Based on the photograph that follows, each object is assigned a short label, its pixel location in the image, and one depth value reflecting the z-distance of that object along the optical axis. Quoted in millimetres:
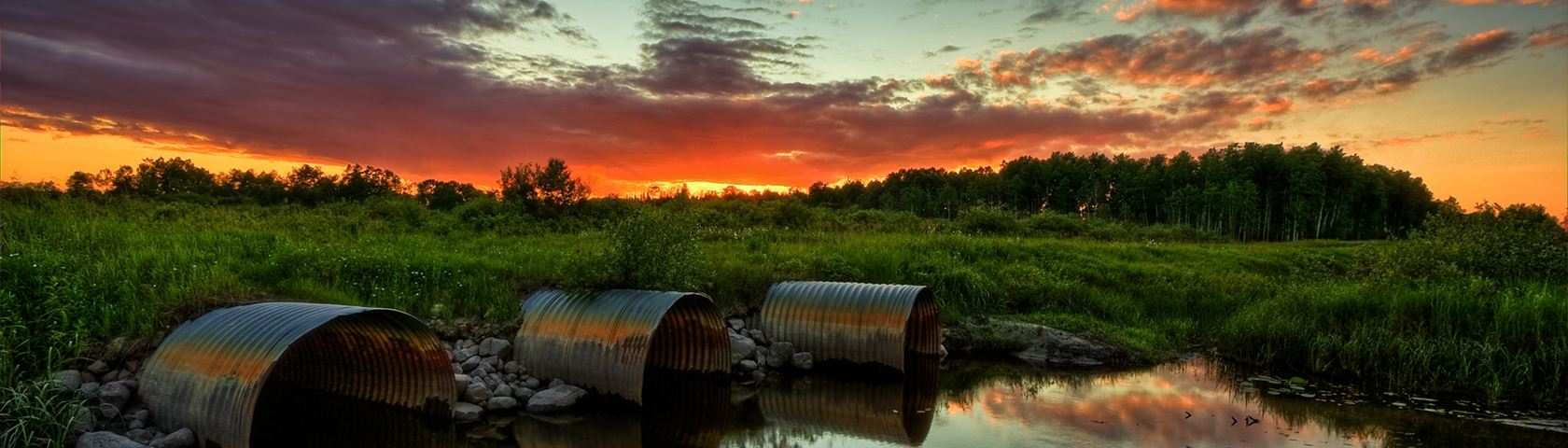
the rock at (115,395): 8492
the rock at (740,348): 13856
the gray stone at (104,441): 7562
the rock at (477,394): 10773
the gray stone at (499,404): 10758
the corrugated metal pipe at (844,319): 13820
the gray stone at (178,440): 7902
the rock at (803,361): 14299
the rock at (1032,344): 15969
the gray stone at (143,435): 8059
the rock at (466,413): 10297
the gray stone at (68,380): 8538
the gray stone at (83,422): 7906
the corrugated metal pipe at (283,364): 7914
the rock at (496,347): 12130
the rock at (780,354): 14253
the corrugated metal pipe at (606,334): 10891
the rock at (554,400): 10758
